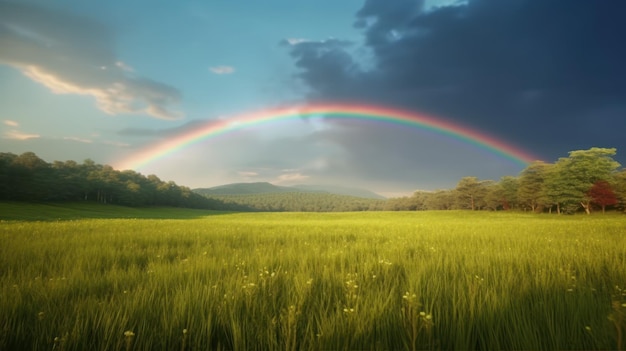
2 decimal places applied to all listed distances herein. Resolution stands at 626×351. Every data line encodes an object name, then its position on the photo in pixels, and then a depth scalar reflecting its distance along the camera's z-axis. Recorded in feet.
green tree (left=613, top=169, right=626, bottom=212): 156.76
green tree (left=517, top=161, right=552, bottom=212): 198.18
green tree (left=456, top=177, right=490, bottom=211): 276.80
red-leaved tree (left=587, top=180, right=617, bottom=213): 153.58
